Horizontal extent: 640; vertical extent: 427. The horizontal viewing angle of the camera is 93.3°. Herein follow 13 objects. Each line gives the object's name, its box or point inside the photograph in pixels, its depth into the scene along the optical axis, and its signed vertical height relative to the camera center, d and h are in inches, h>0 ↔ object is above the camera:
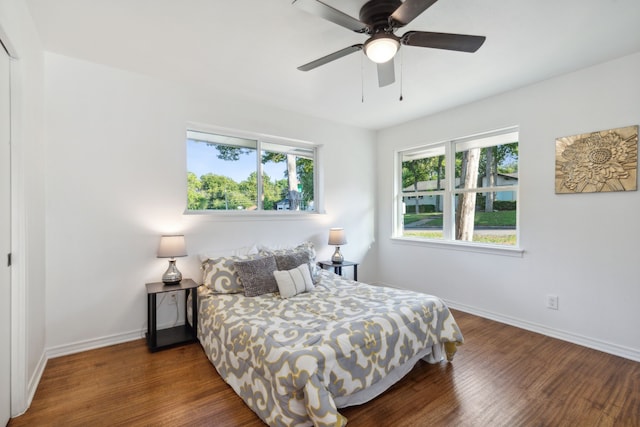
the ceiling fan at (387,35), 67.9 +41.6
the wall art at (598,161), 101.7 +17.4
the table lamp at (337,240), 159.5 -15.3
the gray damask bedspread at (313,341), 64.8 -33.8
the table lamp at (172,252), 111.7 -15.1
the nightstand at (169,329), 105.9 -42.5
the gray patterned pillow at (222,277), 113.6 -24.9
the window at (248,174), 134.9 +18.6
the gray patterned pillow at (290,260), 124.5 -20.6
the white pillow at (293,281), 110.6 -26.3
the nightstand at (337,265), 156.9 -28.1
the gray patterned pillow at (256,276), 112.1 -24.7
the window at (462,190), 138.5 +10.4
